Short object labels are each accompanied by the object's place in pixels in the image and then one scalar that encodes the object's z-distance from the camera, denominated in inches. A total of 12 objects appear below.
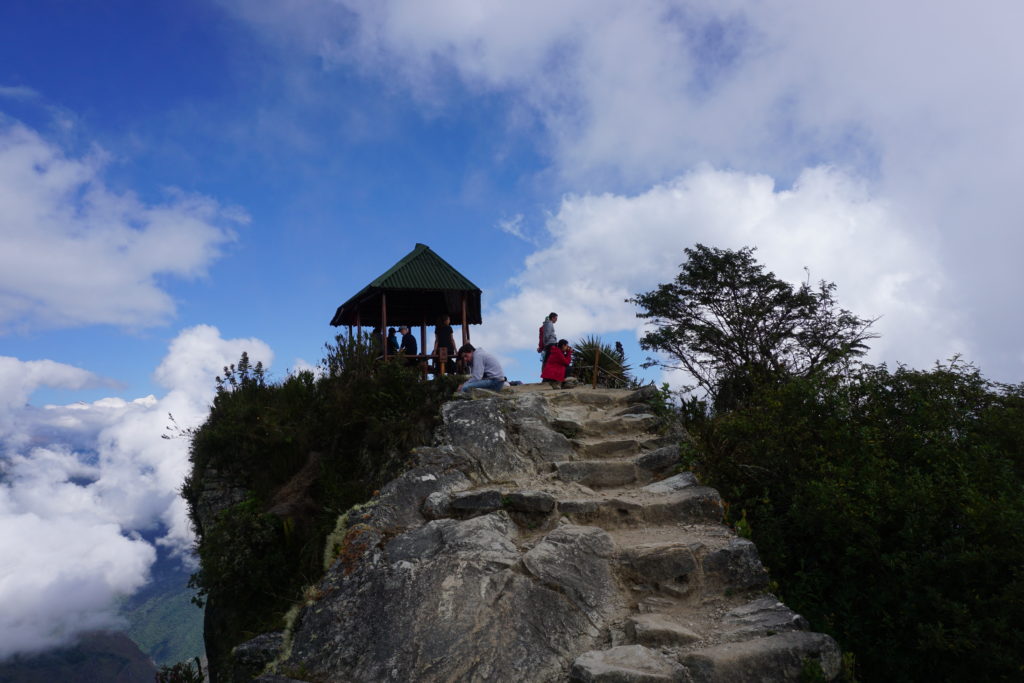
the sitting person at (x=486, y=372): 376.8
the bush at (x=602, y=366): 572.4
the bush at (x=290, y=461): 278.1
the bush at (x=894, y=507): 174.6
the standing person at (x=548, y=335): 509.4
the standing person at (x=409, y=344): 585.7
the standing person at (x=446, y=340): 589.0
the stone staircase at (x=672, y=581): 150.4
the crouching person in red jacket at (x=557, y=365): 461.4
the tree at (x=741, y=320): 725.3
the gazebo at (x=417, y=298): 591.2
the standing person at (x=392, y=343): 632.4
